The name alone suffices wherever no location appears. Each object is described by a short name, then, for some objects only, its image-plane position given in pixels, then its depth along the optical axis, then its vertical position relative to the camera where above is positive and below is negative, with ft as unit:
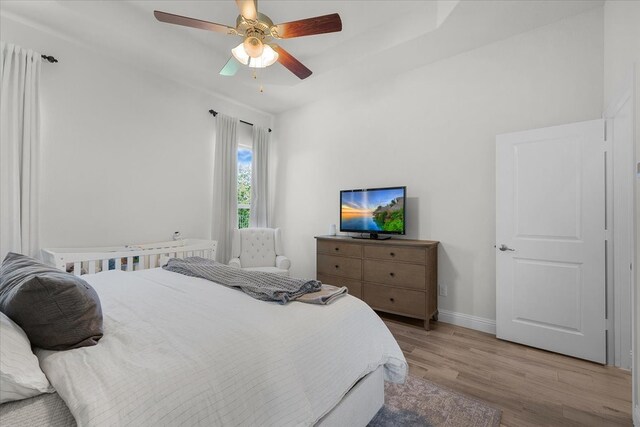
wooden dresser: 9.74 -2.07
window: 14.89 +1.59
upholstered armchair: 12.85 -1.62
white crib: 8.00 -1.33
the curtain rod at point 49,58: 8.72 +4.76
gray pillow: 3.05 -1.08
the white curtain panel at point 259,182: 15.02 +1.78
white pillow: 2.31 -1.34
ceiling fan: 6.38 +4.39
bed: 2.52 -1.63
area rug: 5.36 -3.84
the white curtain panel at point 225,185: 13.16 +1.41
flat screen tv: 10.99 +0.22
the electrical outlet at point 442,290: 10.50 -2.71
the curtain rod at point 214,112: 13.08 +4.71
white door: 7.65 -0.60
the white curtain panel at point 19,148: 7.92 +1.84
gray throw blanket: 5.09 -1.39
